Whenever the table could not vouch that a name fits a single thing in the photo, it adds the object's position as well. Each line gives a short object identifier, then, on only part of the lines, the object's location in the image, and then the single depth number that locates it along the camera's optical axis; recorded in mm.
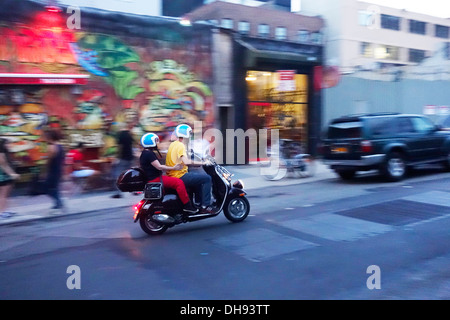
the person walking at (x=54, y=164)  9195
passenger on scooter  7162
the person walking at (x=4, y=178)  8707
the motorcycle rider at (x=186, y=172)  7117
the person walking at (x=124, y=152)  11289
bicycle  13422
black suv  11867
